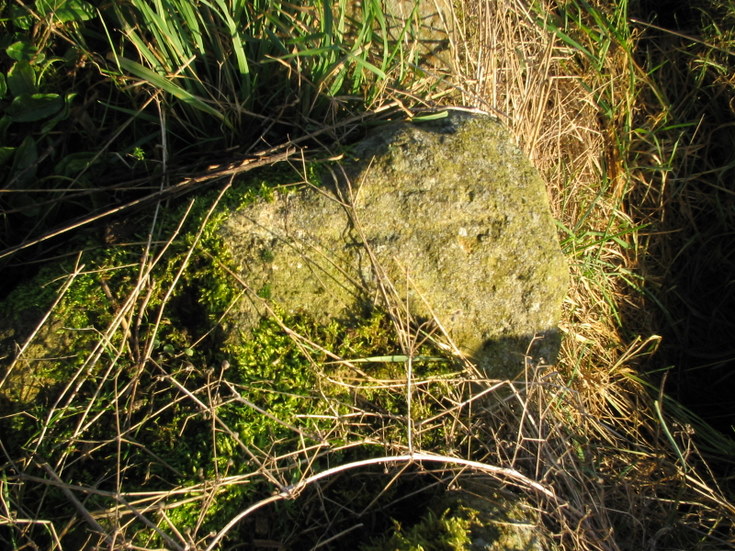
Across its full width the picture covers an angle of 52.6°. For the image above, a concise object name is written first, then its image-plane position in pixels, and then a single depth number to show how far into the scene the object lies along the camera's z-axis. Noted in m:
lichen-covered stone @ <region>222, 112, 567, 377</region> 0.50
